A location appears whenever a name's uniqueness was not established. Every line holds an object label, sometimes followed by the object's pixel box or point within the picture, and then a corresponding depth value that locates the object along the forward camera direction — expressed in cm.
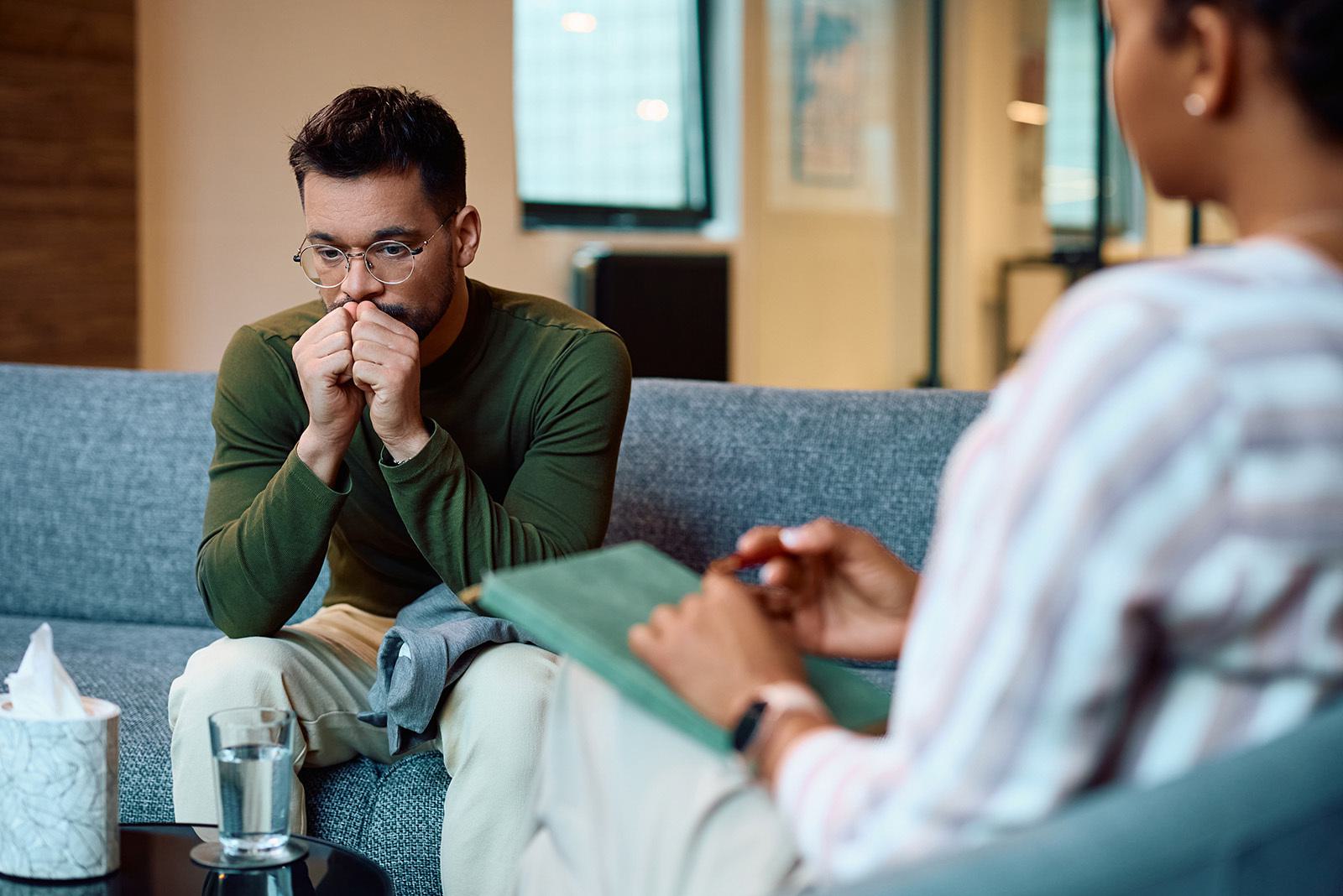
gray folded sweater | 150
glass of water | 115
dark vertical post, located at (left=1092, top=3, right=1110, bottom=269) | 669
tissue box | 113
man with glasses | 150
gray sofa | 170
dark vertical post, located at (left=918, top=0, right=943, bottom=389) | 706
